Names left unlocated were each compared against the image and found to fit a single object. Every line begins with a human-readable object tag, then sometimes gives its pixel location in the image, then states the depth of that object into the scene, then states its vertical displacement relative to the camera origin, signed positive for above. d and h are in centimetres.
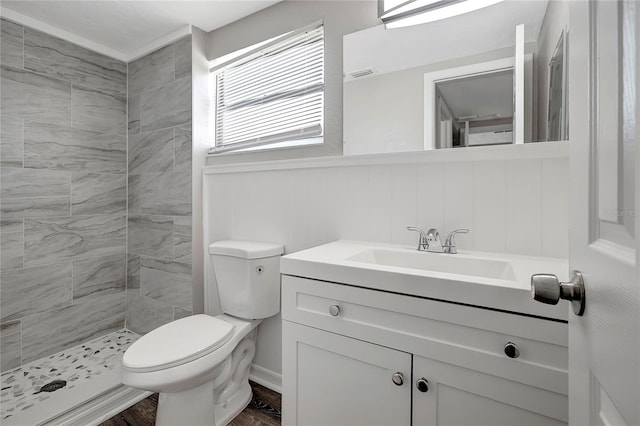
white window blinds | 168 +73
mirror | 110 +55
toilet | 121 -58
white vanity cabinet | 75 -43
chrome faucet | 122 -11
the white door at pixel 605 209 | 32 +1
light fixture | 116 +80
